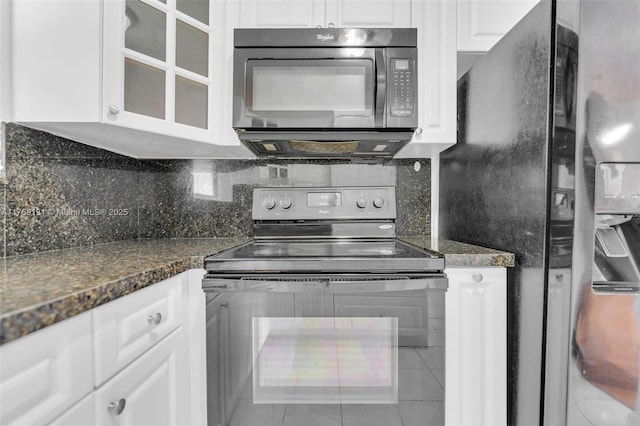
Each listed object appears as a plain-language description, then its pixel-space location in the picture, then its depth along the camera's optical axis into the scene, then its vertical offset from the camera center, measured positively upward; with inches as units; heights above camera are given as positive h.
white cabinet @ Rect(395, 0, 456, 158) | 53.7 +22.7
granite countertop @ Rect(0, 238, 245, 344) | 20.7 -6.8
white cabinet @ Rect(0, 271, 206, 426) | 20.9 -13.5
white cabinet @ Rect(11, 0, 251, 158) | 38.8 +17.6
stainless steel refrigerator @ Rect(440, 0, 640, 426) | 35.2 -0.6
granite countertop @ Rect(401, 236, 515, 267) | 43.3 -6.8
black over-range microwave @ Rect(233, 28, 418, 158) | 50.1 +19.6
